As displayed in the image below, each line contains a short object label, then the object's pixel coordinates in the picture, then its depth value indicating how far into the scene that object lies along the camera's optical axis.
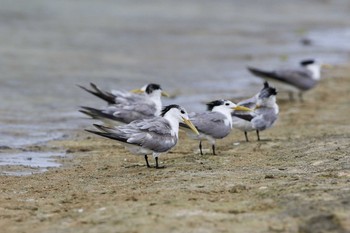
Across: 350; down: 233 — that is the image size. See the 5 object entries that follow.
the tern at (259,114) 11.23
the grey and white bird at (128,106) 11.40
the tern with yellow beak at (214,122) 10.29
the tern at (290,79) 15.62
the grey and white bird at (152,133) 9.16
